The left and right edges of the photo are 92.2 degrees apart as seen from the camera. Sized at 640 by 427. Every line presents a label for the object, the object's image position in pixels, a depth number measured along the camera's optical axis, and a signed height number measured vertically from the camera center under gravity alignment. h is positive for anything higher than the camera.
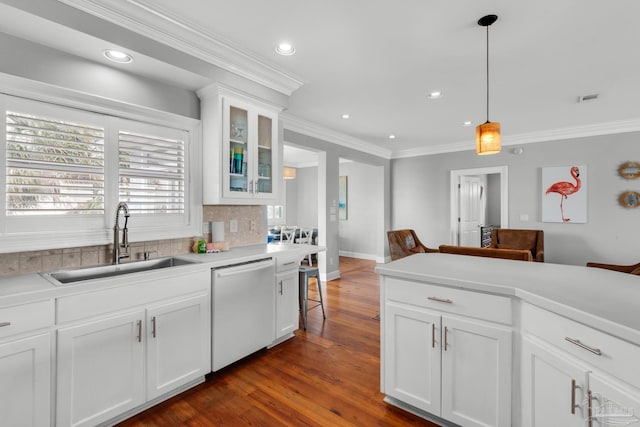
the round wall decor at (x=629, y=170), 4.69 +0.68
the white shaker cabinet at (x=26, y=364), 1.47 -0.75
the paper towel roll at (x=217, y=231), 2.92 -0.18
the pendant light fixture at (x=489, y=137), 2.42 +0.60
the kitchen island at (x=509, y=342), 1.16 -0.61
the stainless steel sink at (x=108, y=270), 2.00 -0.41
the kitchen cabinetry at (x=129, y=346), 1.68 -0.83
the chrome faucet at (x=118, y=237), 2.18 -0.18
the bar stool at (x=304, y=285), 3.44 -0.83
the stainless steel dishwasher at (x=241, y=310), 2.37 -0.80
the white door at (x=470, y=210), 6.43 +0.08
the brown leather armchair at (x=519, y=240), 5.12 -0.45
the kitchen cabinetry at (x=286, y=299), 2.89 -0.83
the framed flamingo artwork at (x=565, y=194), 5.08 +0.34
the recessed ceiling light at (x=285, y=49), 2.54 +1.39
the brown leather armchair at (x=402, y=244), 4.98 -0.51
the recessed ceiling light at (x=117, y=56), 2.07 +1.08
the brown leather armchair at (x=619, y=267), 3.23 -0.58
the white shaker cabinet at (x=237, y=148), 2.67 +0.61
